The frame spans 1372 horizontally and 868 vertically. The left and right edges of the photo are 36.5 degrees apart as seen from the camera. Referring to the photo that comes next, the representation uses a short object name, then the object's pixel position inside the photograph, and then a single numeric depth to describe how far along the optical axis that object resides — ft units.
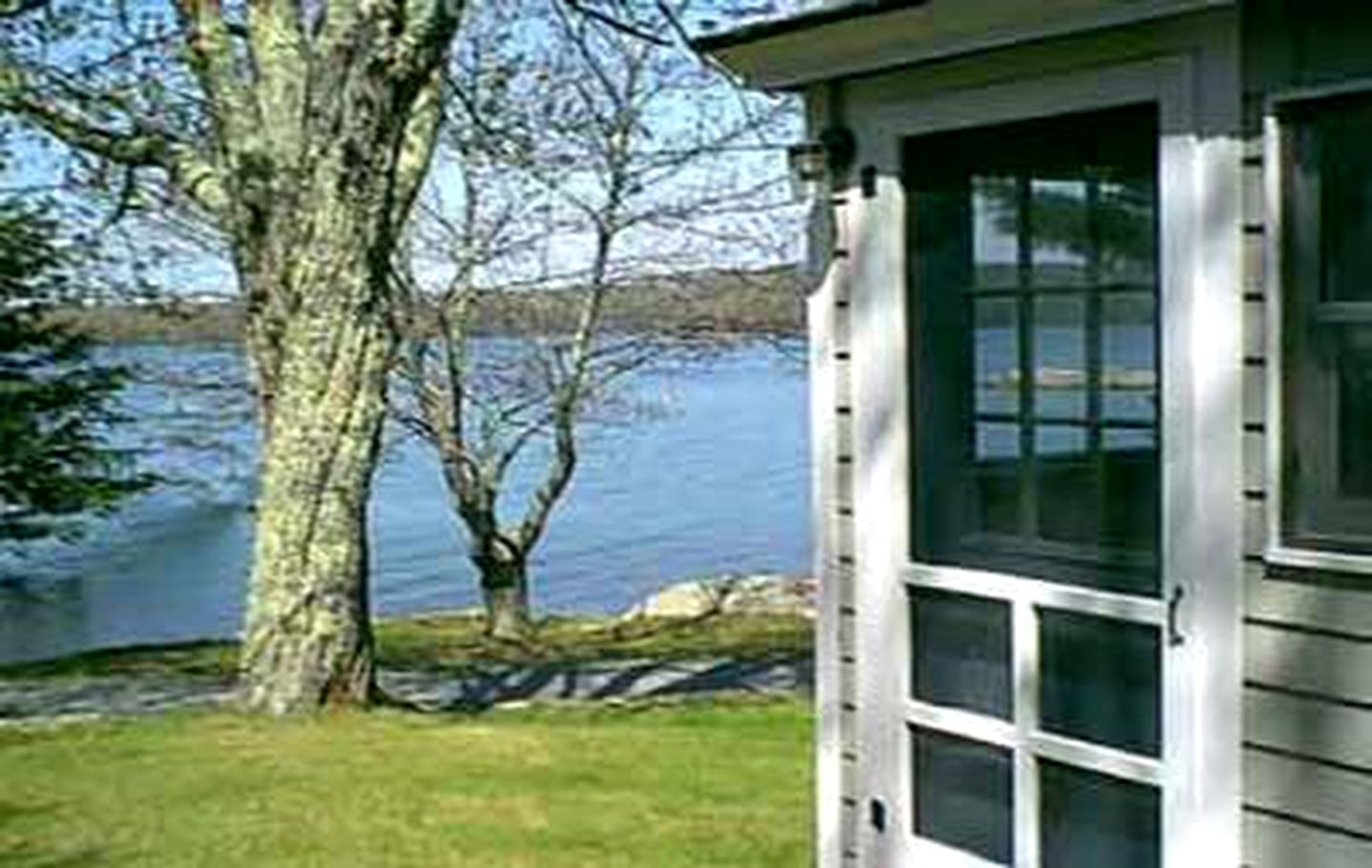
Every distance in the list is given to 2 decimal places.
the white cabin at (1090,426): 12.92
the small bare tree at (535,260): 57.88
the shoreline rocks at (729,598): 68.90
